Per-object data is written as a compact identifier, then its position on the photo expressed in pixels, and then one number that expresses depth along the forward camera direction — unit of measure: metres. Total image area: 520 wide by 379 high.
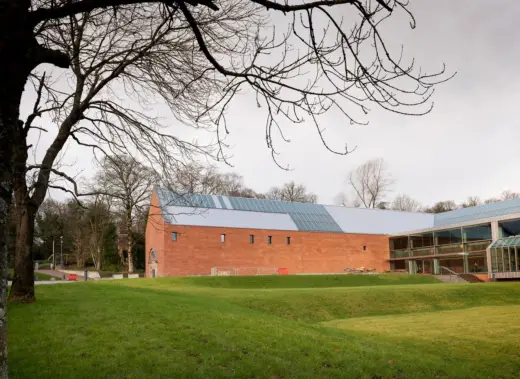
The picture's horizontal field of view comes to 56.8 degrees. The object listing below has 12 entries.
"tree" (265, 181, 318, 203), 70.62
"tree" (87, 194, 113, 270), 51.29
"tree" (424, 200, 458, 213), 73.50
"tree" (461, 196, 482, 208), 69.61
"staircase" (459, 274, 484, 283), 37.49
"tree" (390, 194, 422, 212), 76.75
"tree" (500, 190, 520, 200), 66.89
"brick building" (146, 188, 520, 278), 39.75
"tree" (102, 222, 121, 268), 59.19
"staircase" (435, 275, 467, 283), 37.68
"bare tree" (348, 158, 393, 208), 65.88
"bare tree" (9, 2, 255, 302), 9.27
